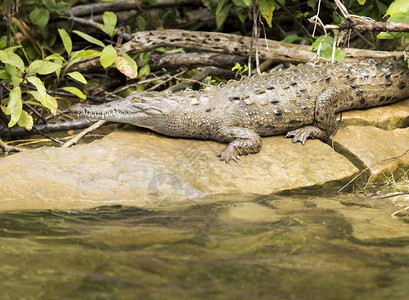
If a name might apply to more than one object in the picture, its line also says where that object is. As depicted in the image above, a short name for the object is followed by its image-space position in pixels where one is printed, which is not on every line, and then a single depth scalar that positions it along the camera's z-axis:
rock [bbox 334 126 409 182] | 10.30
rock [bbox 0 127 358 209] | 8.66
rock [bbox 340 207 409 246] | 7.06
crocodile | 10.59
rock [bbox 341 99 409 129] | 11.63
